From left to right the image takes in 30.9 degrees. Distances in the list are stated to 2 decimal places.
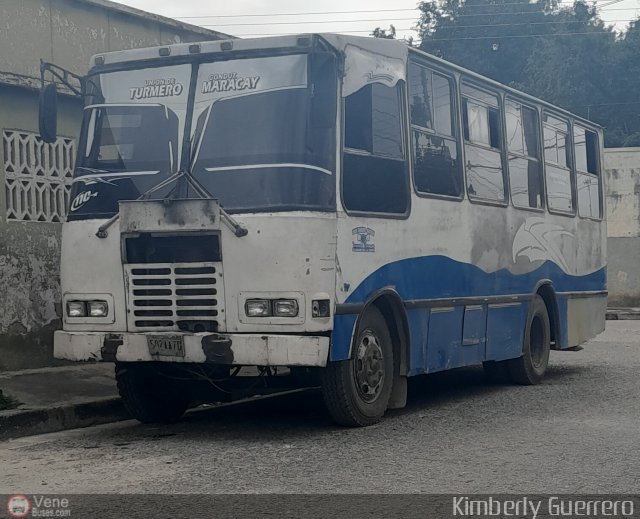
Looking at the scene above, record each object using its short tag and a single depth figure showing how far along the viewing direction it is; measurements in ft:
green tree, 167.94
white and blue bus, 27.71
